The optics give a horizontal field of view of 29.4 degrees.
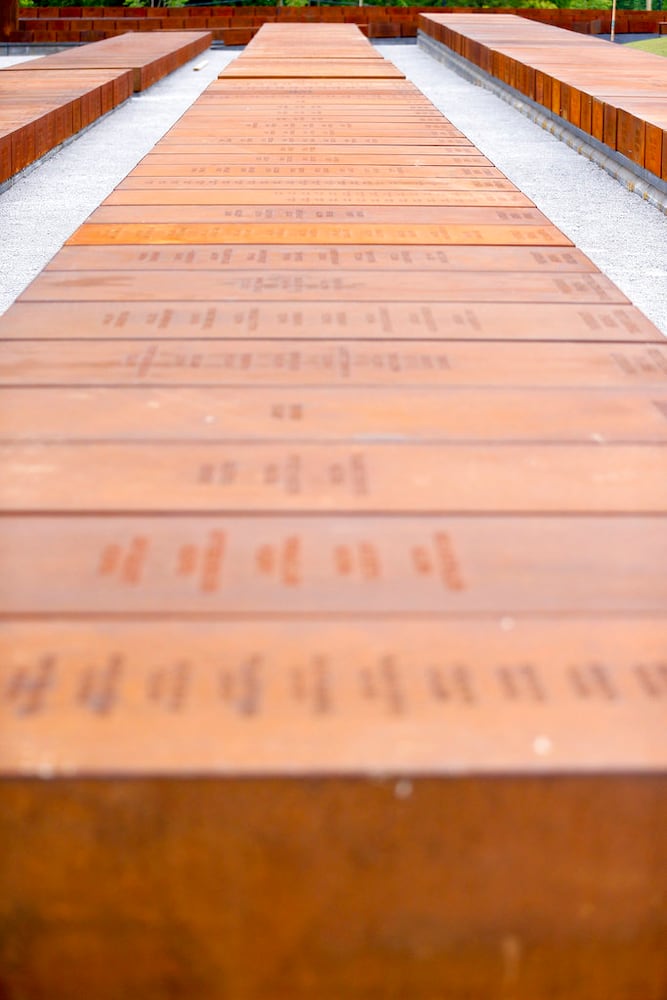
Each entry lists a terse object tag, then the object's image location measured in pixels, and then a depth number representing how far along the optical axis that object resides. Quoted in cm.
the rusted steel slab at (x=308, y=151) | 487
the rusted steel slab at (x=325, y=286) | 278
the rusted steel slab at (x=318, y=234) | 337
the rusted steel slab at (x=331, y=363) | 220
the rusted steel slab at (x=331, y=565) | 141
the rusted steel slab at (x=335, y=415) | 194
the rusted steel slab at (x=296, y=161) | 460
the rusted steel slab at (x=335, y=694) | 113
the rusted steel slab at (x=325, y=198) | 390
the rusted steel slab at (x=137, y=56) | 1058
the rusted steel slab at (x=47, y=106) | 614
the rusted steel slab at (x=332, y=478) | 168
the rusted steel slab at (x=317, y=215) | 362
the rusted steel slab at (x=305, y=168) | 449
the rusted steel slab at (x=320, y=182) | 415
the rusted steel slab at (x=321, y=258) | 307
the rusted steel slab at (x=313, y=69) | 935
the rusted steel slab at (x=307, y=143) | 519
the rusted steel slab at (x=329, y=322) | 248
